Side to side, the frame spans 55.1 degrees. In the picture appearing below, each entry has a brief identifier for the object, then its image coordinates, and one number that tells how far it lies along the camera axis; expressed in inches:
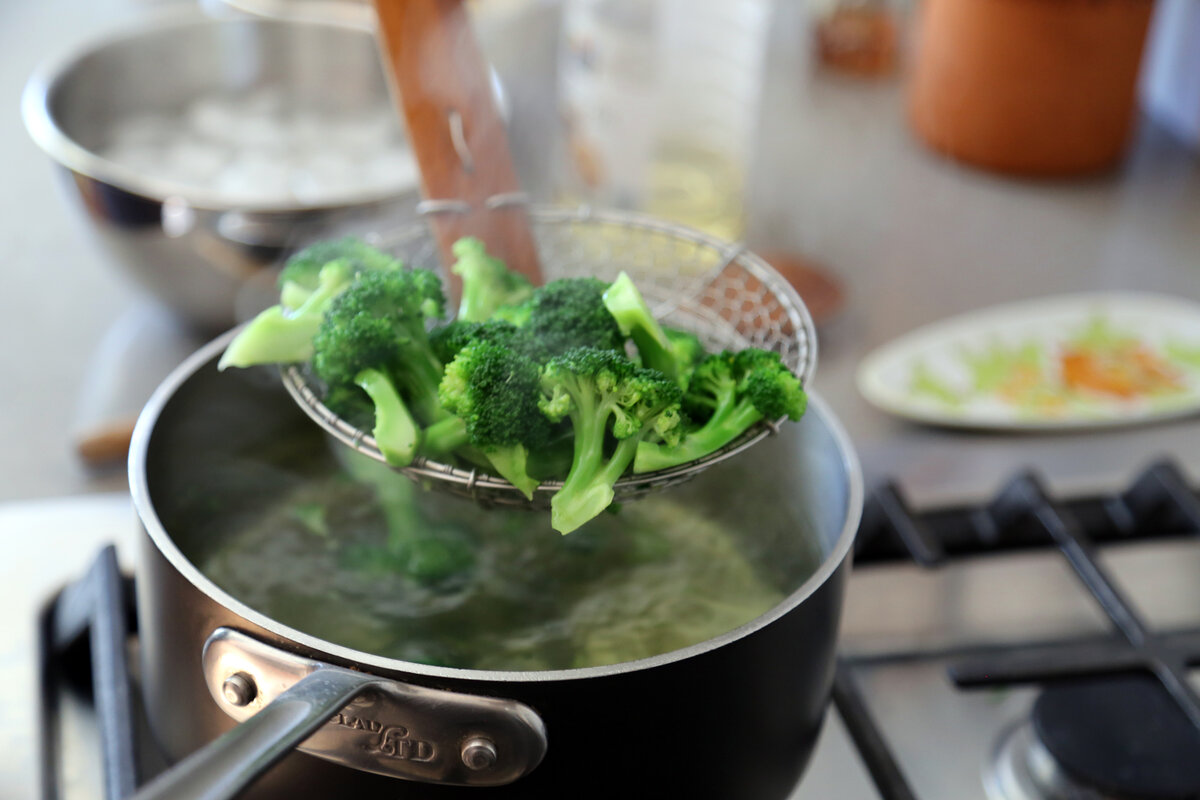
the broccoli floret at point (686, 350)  24.4
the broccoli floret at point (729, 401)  21.4
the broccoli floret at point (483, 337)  21.9
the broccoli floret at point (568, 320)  22.4
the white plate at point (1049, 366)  38.5
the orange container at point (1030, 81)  46.1
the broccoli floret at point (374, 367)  21.5
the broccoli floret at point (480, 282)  24.9
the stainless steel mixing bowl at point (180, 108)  34.7
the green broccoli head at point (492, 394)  20.3
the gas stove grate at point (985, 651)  24.7
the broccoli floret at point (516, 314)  23.3
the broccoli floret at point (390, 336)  21.7
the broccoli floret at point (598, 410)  20.3
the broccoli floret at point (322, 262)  25.4
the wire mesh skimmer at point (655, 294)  22.4
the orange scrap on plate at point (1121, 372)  40.1
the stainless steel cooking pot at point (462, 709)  17.5
